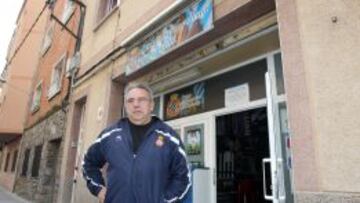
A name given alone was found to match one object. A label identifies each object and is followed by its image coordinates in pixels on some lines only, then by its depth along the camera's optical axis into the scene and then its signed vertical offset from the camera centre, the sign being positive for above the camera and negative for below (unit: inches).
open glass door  122.3 +13.7
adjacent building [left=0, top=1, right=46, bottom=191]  654.5 +188.1
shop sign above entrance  171.0 +83.2
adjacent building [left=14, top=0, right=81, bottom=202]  376.4 +89.8
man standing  89.5 +5.9
